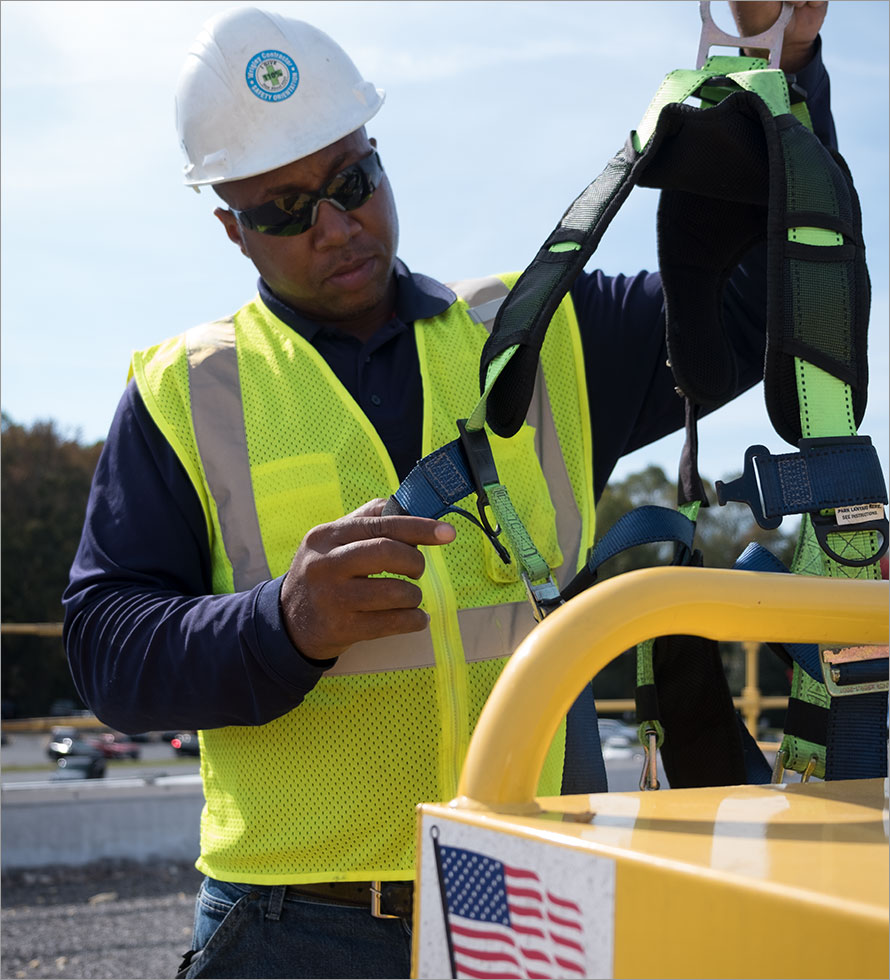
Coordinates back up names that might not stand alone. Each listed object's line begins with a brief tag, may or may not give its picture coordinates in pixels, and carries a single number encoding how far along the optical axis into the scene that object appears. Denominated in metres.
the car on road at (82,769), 17.33
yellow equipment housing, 0.81
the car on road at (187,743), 25.08
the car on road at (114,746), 28.91
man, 2.20
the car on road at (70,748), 25.45
